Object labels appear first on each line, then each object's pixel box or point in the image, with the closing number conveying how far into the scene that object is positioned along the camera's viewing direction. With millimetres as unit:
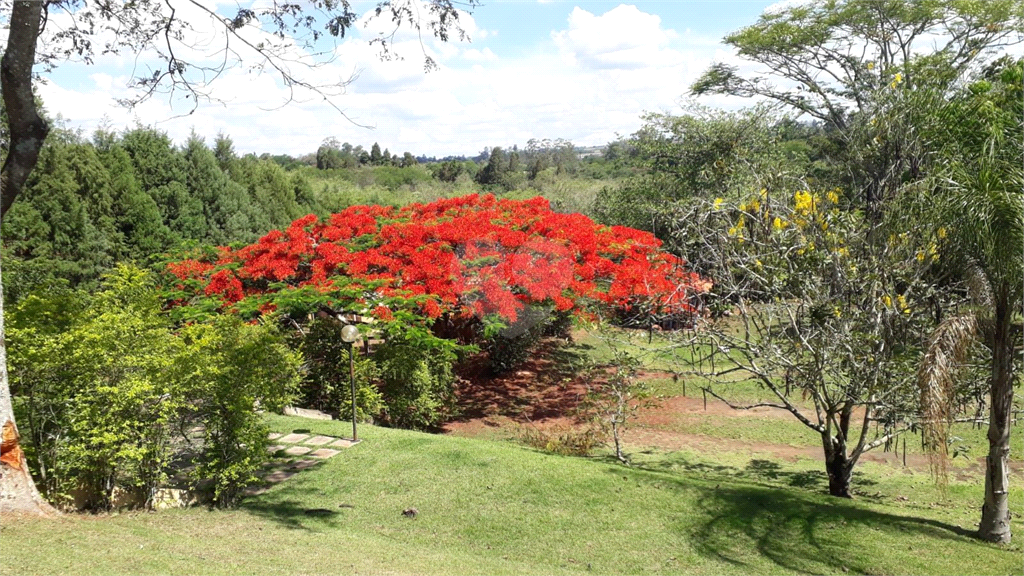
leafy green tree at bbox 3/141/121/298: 15289
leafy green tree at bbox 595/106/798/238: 19609
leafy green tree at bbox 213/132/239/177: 22016
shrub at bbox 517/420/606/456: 9844
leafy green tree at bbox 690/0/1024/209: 17141
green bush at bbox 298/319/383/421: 10586
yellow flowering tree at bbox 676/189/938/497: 6961
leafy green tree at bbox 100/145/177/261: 16922
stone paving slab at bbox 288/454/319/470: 8102
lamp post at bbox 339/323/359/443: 8887
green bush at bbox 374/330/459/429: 10547
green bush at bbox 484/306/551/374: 13203
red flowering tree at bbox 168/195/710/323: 10641
